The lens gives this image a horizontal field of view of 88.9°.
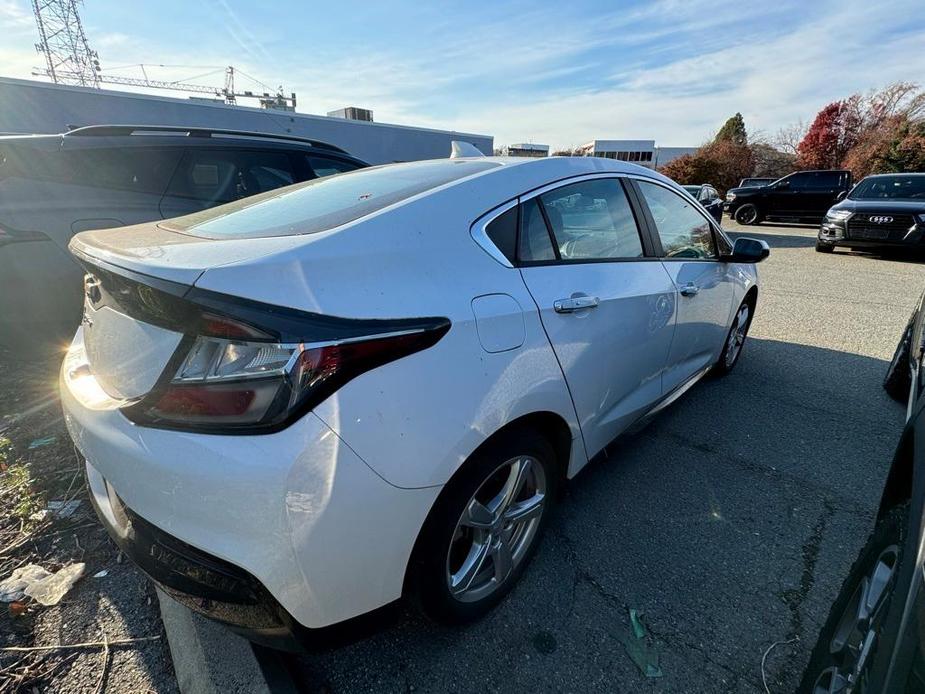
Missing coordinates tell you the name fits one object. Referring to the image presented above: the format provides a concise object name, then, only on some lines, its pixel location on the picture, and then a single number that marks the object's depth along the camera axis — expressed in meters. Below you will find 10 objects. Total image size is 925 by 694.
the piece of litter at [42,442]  2.84
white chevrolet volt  1.14
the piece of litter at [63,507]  2.32
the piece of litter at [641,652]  1.64
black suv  8.95
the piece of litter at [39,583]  1.89
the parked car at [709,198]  12.29
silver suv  2.86
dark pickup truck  15.09
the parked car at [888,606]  0.89
